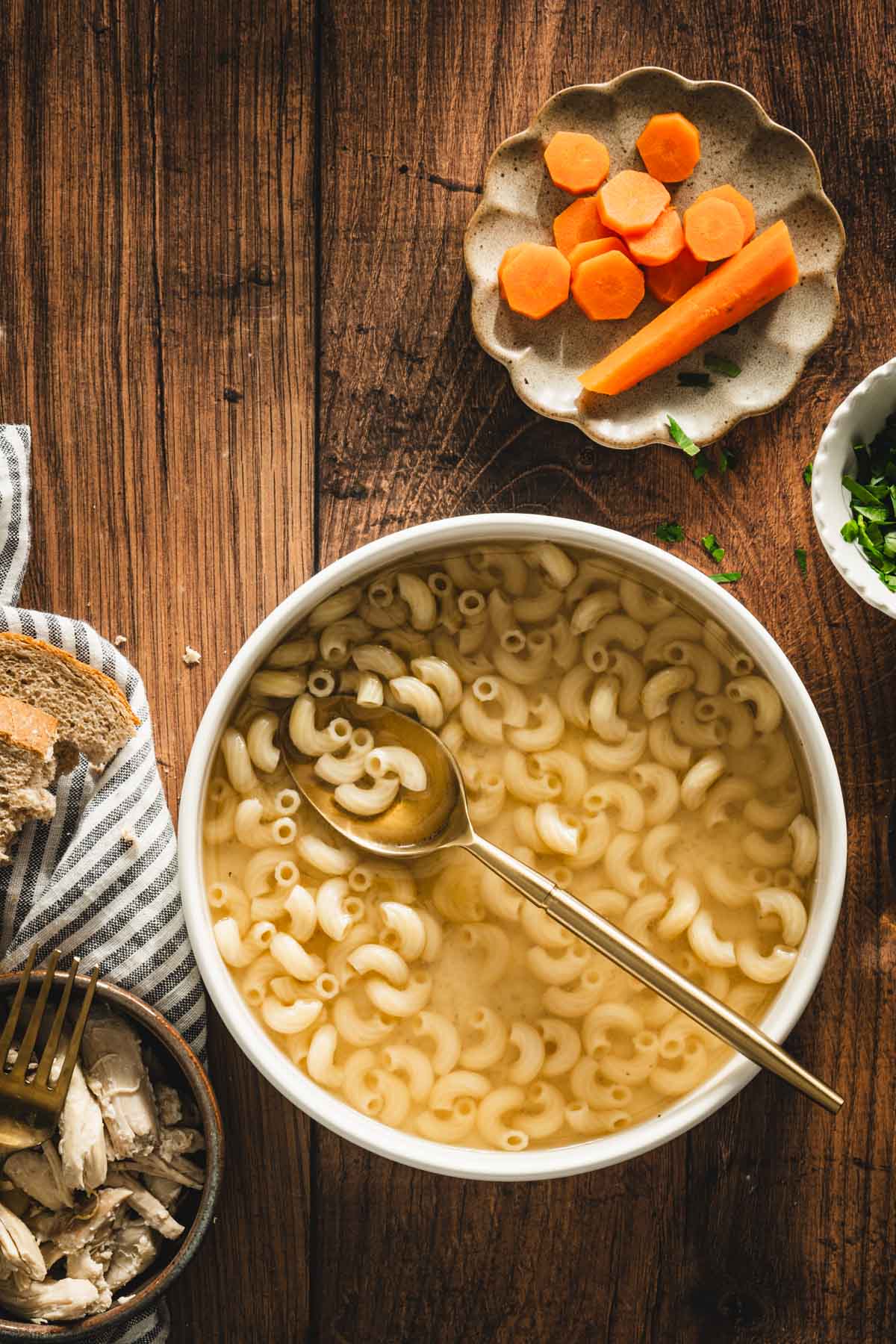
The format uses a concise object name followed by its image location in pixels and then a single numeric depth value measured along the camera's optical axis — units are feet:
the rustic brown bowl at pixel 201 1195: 2.36
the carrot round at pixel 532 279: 2.46
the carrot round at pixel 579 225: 2.49
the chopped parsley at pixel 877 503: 2.43
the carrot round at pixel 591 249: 2.47
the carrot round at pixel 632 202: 2.46
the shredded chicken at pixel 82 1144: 2.35
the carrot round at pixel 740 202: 2.47
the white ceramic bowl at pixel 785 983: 2.34
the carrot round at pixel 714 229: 2.46
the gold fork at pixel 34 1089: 2.35
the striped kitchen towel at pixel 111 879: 2.47
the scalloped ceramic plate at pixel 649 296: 2.48
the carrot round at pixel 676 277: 2.49
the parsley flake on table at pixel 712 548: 2.52
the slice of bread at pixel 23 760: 2.39
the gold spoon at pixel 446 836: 2.30
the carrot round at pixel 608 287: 2.47
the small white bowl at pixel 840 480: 2.41
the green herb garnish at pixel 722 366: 2.50
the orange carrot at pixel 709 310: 2.46
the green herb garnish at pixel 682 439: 2.47
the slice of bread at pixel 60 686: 2.45
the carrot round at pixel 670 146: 2.47
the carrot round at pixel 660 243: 2.47
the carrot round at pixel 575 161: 2.47
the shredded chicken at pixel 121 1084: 2.38
